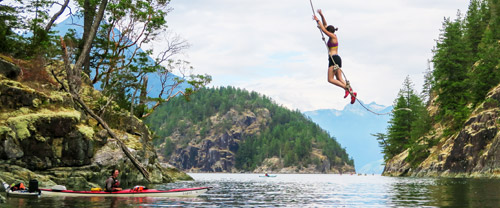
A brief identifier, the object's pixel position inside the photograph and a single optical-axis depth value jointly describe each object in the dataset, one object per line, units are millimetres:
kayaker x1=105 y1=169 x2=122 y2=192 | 26366
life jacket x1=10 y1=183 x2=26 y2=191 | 24516
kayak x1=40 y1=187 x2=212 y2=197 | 25372
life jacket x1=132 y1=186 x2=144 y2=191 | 26375
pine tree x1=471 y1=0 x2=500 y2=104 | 66750
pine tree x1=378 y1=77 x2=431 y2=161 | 98750
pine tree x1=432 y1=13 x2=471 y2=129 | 75056
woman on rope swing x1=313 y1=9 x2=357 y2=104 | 14742
